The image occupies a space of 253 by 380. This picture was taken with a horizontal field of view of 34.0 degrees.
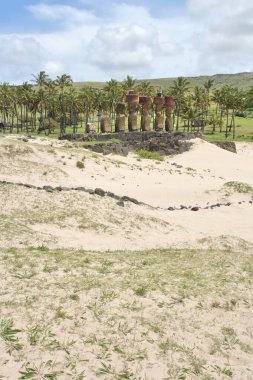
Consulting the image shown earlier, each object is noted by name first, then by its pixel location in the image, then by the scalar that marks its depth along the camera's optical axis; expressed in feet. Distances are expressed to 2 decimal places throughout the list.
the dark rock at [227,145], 214.28
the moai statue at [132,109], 179.63
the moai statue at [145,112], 189.88
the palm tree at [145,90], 330.95
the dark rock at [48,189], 80.53
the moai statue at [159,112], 195.42
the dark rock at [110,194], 85.66
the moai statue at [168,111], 203.48
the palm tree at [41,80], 320.78
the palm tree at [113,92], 316.60
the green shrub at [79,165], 110.62
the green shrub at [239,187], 111.34
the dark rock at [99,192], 84.23
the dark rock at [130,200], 86.58
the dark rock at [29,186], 80.79
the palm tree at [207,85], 358.06
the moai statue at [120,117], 184.94
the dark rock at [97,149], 151.23
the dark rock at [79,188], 84.86
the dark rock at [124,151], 153.91
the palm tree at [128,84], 321.01
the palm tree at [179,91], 317.42
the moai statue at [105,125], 196.91
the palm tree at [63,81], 324.27
